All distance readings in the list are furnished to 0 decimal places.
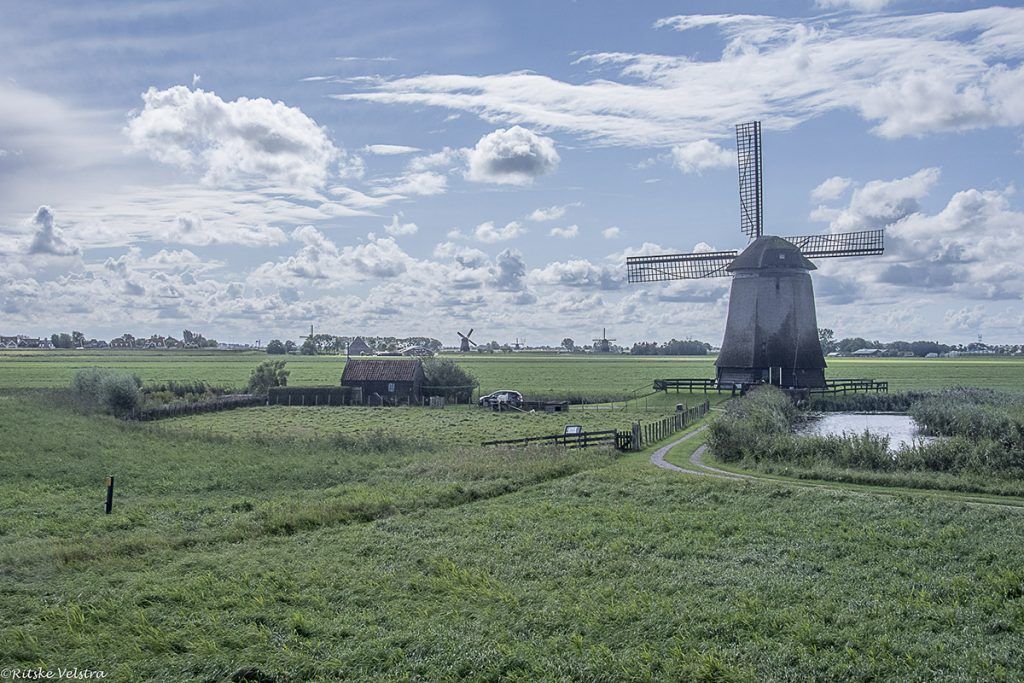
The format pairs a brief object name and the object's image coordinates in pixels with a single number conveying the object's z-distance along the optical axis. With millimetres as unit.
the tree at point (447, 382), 67500
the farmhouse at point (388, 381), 67125
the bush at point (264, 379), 72625
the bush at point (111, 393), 54312
